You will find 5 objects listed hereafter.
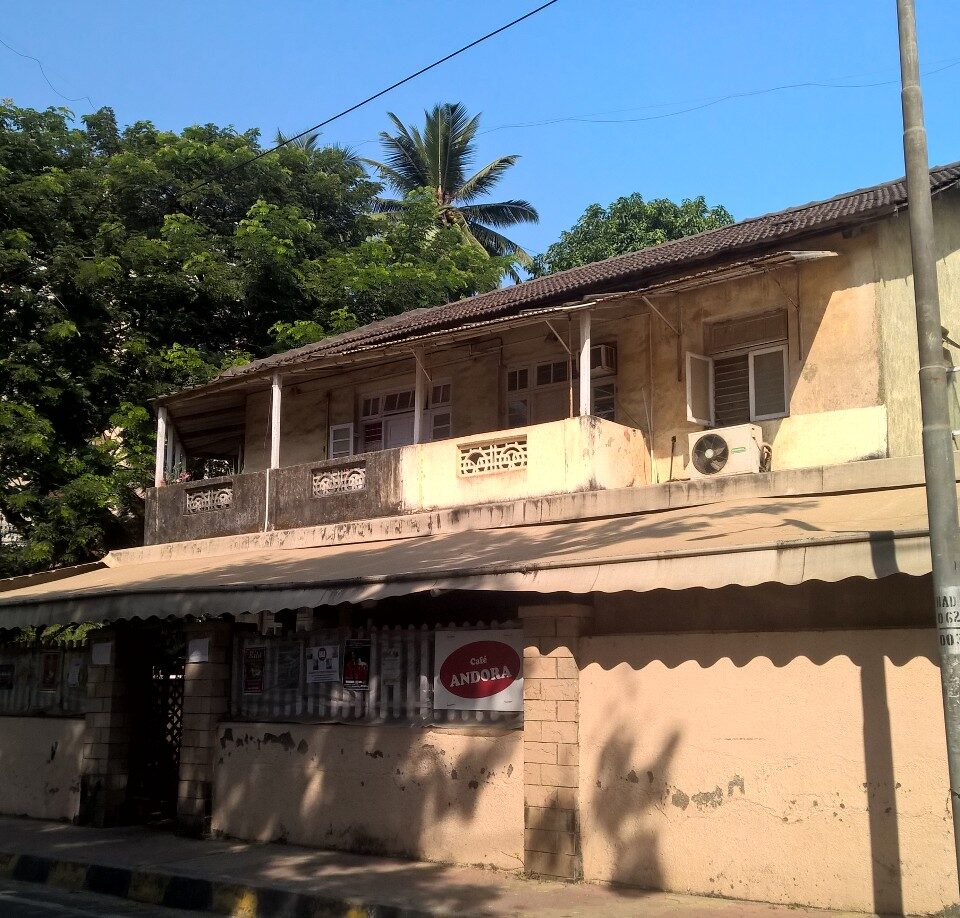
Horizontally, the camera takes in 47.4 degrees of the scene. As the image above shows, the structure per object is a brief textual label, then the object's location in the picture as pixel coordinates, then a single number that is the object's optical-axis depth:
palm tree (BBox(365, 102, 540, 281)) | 32.66
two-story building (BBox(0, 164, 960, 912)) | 7.19
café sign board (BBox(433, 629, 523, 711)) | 9.00
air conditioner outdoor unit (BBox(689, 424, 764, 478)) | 11.27
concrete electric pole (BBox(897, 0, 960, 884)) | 5.52
